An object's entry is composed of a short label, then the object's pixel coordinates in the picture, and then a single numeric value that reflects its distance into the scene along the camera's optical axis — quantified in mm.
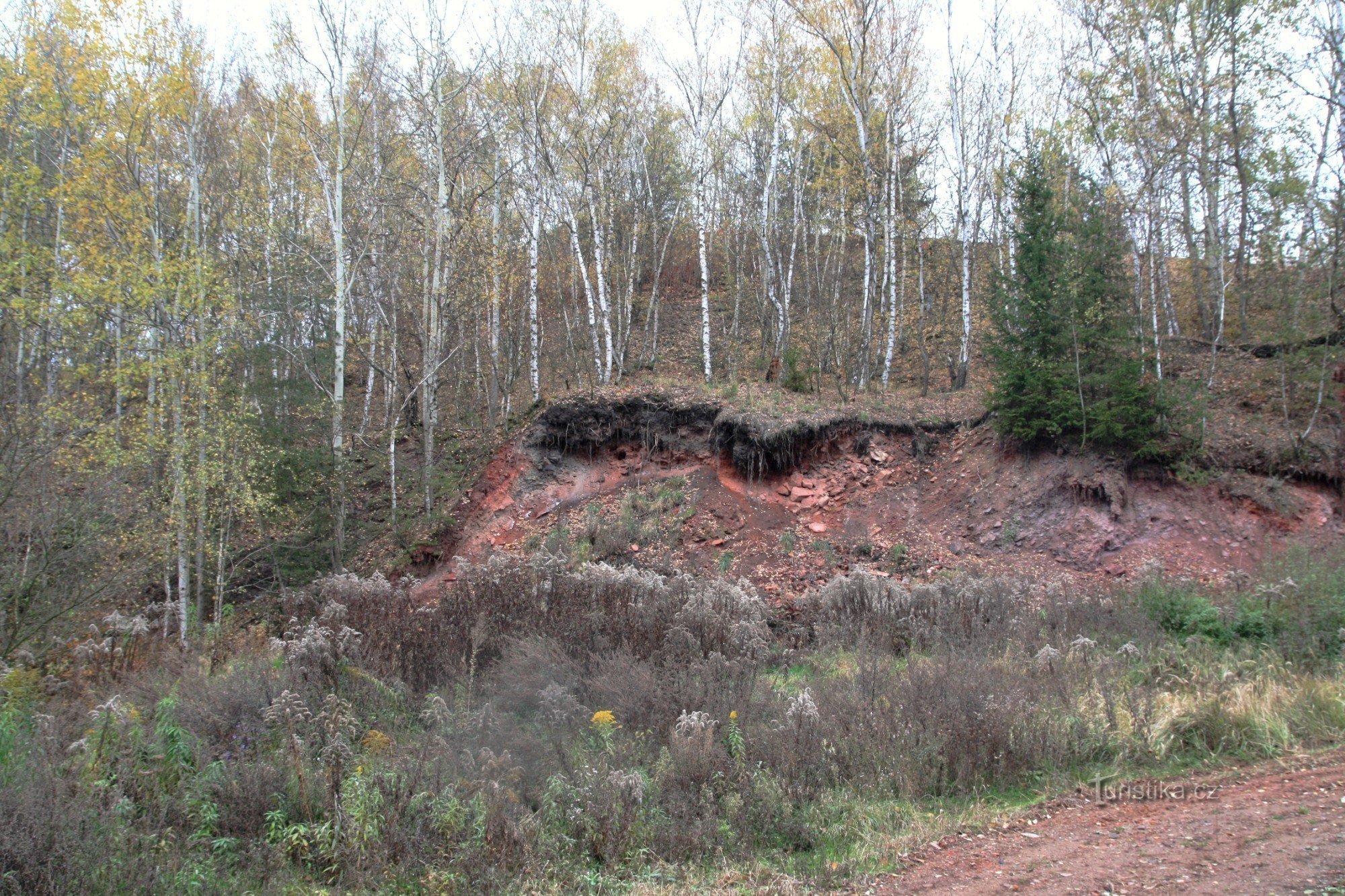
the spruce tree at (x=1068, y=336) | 13164
